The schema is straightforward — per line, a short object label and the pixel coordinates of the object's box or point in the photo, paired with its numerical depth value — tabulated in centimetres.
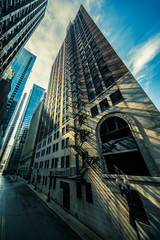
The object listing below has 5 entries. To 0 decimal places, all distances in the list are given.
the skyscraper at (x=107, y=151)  769
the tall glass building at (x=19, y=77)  8571
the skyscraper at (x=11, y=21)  1316
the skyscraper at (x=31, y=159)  4509
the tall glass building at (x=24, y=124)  9623
